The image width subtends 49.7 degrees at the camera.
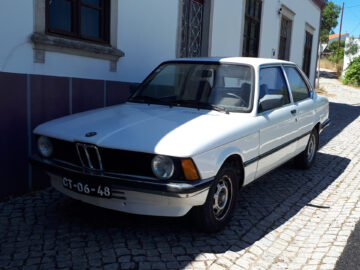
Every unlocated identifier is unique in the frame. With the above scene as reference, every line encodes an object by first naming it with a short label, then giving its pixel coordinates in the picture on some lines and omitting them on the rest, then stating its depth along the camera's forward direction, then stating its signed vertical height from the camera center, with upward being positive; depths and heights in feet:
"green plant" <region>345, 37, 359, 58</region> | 129.94 +9.72
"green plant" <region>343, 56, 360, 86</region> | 102.12 +0.88
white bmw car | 10.41 -2.10
